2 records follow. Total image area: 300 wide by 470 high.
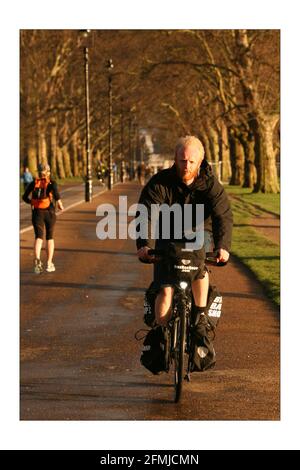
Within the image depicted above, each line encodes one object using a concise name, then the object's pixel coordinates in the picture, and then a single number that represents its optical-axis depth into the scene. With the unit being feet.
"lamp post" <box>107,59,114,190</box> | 181.78
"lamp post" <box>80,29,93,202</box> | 140.05
